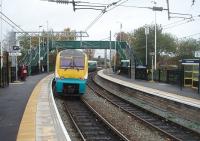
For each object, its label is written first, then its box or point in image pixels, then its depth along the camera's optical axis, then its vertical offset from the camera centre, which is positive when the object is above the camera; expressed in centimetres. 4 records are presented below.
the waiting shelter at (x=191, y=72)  3158 -136
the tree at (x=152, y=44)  8512 +154
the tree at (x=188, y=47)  7859 +85
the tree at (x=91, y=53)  13812 -29
